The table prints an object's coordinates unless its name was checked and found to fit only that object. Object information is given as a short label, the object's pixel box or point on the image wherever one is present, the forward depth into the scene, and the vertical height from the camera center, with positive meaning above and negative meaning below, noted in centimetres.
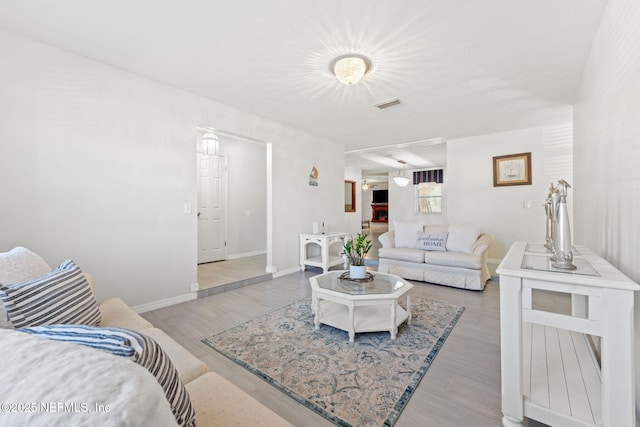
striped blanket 58 -31
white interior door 540 +9
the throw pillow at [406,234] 454 -40
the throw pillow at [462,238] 402 -41
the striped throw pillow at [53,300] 117 -42
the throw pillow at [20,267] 138 -30
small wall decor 508 +68
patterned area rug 158 -112
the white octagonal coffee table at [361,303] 229 -80
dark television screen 1439 +84
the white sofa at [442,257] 374 -69
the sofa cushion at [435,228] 449 -29
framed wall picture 458 +73
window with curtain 876 +72
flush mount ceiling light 242 +133
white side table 456 -63
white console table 114 -70
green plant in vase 276 -47
